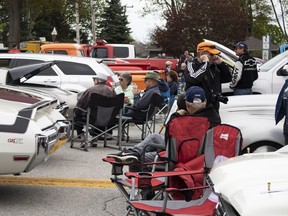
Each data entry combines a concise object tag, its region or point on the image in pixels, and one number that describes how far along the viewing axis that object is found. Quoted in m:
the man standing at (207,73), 8.15
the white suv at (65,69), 13.27
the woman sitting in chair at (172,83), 15.70
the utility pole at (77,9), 39.08
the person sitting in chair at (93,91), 10.41
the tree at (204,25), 43.97
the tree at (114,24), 64.50
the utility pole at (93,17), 43.55
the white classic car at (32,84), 9.19
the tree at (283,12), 49.38
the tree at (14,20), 34.34
